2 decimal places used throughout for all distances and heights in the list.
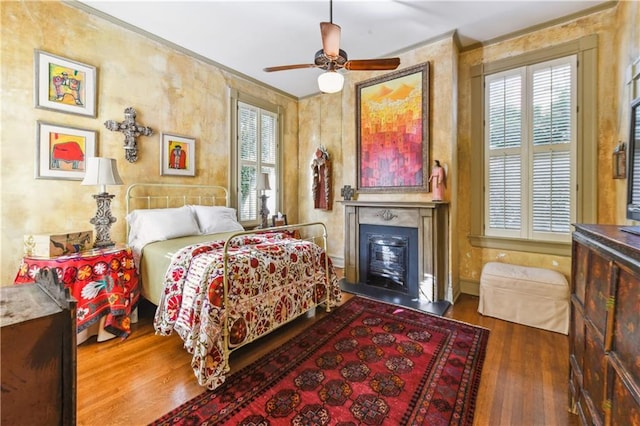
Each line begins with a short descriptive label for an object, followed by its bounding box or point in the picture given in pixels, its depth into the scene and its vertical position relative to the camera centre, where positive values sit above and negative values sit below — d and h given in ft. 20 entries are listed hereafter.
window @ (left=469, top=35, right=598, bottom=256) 9.18 +2.33
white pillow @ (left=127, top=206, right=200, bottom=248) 9.17 -0.61
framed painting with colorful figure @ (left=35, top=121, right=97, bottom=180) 8.20 +1.85
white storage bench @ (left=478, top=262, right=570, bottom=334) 8.32 -2.83
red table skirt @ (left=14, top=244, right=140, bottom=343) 7.02 -2.04
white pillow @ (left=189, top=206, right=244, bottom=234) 10.88 -0.47
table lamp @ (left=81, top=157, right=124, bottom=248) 8.08 +0.59
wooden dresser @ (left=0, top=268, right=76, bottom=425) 2.25 -1.34
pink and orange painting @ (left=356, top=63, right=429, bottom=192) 11.19 +3.47
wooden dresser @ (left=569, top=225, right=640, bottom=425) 2.99 -1.58
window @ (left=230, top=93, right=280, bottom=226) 13.92 +3.00
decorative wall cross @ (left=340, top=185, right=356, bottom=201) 13.26 +0.84
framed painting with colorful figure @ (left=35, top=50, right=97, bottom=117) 8.16 +3.94
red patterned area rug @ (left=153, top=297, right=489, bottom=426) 5.09 -3.87
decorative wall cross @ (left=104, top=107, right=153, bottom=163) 9.84 +2.85
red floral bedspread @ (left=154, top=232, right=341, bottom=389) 5.93 -2.21
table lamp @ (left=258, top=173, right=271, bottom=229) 13.78 +0.67
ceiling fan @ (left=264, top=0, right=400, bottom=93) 6.74 +4.08
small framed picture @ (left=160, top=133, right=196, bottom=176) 11.13 +2.29
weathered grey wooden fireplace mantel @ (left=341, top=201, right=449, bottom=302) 10.53 -0.90
